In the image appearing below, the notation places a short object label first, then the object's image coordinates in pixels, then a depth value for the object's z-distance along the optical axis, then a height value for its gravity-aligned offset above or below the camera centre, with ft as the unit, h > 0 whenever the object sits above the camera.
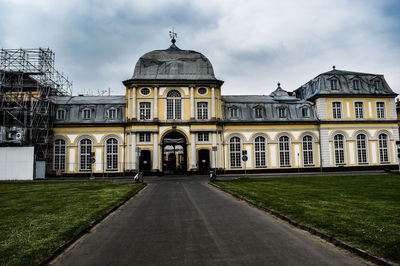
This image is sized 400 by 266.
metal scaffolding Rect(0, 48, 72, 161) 106.73 +22.69
